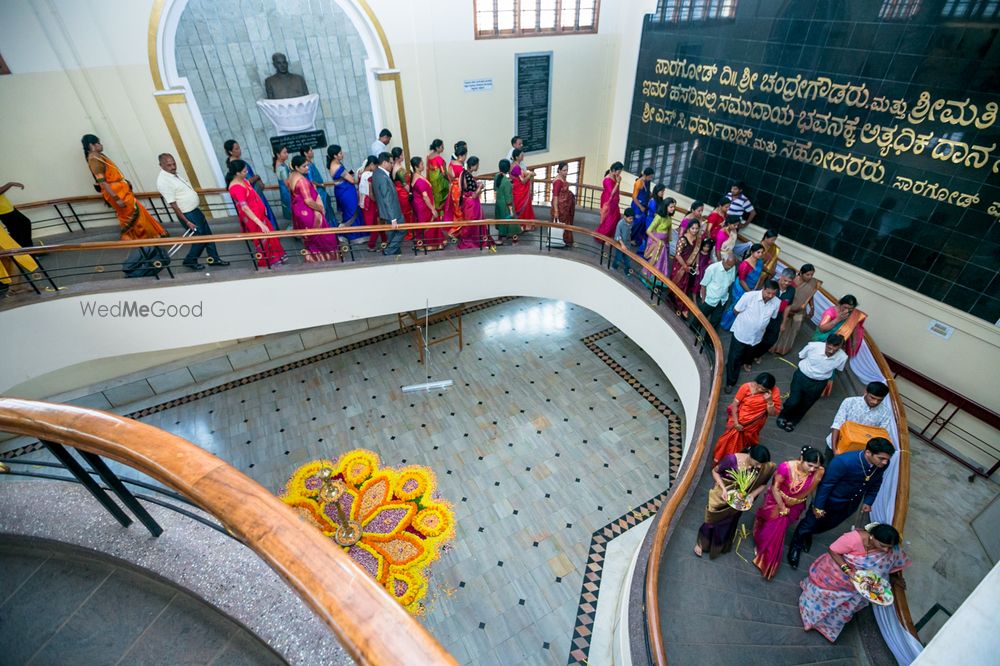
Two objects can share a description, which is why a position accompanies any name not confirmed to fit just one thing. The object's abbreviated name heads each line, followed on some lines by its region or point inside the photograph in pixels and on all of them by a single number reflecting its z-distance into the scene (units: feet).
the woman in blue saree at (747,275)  17.49
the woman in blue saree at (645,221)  19.97
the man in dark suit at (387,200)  19.72
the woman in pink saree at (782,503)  10.56
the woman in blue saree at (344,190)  19.84
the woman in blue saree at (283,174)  19.51
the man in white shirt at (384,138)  20.97
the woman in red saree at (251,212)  17.76
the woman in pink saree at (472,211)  21.67
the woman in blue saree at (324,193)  22.56
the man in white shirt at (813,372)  13.75
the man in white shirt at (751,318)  15.23
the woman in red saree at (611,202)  21.38
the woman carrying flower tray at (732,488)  10.89
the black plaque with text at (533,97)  29.60
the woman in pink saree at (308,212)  19.35
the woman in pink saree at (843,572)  9.05
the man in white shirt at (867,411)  12.04
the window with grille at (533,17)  27.55
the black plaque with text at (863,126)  16.29
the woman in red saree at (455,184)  21.63
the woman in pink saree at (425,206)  21.11
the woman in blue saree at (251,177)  19.36
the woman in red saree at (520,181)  21.87
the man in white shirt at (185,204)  17.94
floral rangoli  17.87
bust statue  24.00
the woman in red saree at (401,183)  20.76
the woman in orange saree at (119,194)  18.38
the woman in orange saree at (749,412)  12.82
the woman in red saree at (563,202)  21.48
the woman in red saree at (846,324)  14.71
